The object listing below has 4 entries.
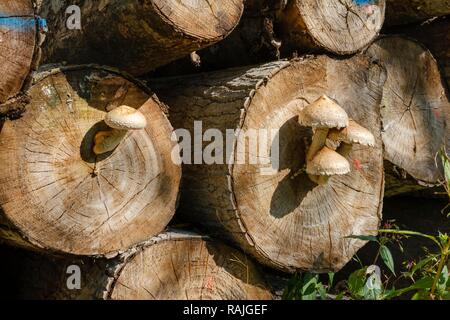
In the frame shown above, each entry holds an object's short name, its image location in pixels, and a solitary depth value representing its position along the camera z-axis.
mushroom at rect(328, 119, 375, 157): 2.99
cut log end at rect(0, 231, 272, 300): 2.74
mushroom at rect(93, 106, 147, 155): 2.53
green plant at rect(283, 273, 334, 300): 3.00
